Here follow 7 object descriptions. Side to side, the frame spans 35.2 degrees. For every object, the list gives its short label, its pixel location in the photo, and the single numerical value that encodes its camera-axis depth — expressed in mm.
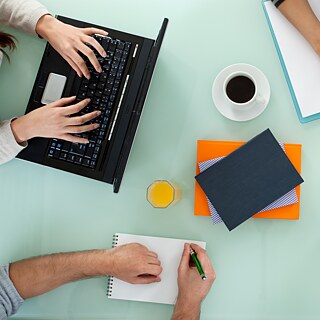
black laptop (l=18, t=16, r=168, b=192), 1187
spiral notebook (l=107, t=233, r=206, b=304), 1200
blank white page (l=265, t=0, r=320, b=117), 1184
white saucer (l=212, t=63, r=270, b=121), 1187
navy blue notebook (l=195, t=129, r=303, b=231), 1155
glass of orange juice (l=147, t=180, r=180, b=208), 1205
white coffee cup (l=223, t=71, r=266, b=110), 1140
